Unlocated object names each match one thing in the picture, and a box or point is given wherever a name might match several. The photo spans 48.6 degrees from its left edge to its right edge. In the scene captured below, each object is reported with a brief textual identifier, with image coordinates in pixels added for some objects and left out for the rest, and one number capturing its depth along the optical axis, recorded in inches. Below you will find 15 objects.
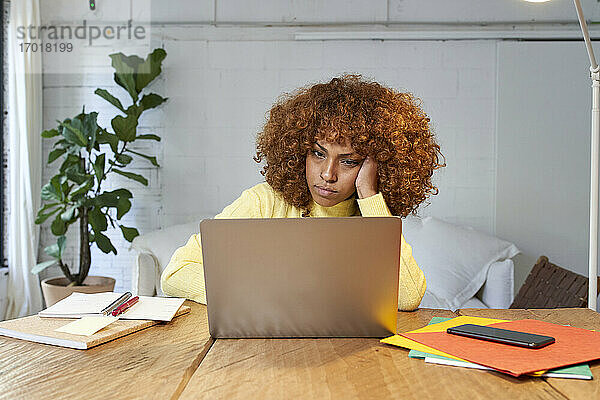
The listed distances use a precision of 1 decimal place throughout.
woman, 74.6
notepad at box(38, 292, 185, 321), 58.7
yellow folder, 48.1
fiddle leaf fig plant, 145.3
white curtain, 156.4
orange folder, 43.9
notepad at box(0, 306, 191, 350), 50.8
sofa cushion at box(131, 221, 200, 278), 139.0
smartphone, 48.0
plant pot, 144.5
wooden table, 39.6
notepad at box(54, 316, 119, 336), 52.8
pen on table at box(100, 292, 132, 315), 59.3
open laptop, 50.6
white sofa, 134.6
